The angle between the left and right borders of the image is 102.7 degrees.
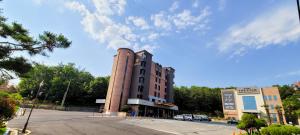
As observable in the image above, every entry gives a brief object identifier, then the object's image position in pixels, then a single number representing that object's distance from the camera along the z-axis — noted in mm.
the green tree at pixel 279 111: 36110
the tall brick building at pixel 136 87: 34232
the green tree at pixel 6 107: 8891
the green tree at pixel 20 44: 8885
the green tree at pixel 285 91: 45207
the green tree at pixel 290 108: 21629
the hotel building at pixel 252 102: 37828
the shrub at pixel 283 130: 6783
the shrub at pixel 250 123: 9043
